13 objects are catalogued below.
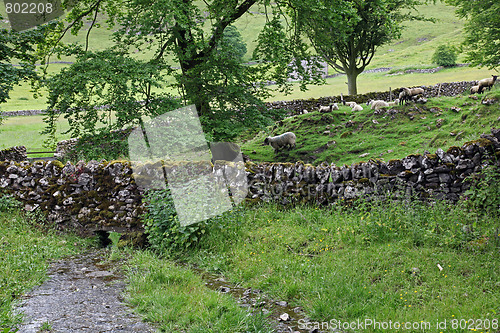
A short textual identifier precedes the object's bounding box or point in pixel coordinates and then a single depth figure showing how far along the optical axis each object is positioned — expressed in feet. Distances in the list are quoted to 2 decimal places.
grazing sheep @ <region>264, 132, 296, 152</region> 60.39
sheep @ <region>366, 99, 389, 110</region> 68.33
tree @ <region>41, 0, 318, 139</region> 44.26
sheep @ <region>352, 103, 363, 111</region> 73.13
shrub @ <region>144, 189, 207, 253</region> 24.50
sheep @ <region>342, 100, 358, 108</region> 76.15
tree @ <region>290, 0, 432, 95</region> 46.85
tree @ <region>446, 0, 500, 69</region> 70.46
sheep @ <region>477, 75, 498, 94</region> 66.69
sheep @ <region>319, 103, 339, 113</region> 73.41
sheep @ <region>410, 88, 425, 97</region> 69.38
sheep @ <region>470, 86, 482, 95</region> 67.46
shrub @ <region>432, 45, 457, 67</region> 200.34
